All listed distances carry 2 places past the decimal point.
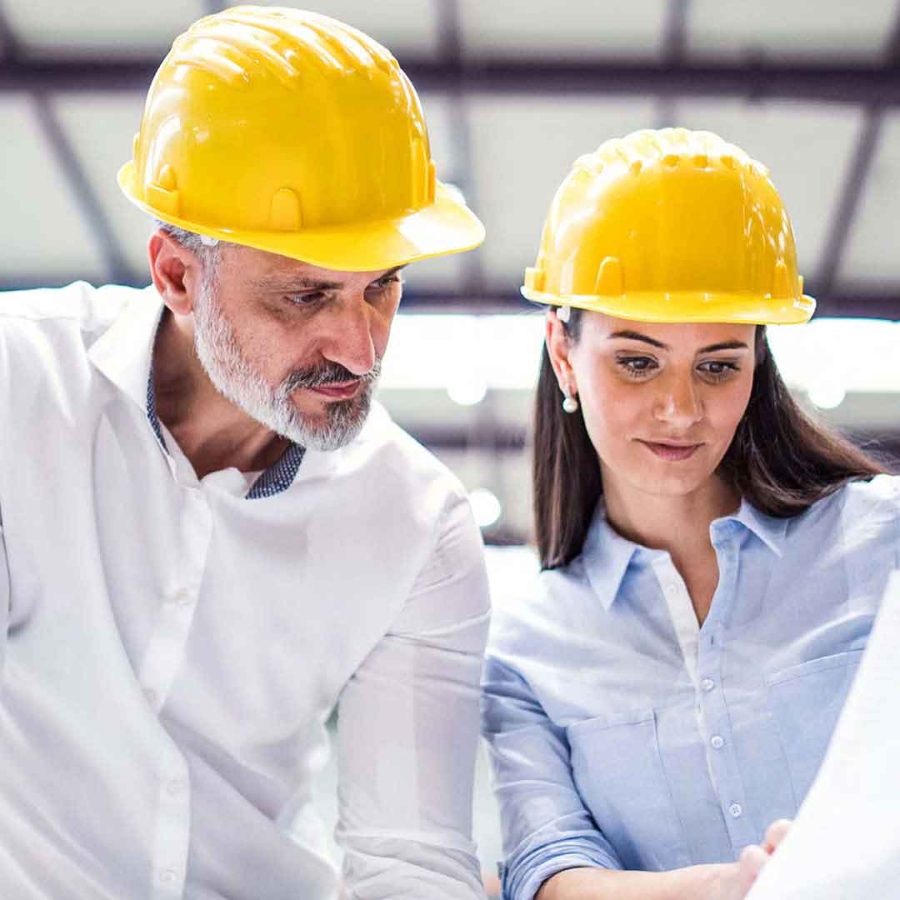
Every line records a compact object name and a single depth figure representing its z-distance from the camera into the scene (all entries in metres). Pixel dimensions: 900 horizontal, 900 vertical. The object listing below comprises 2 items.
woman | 2.11
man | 1.97
